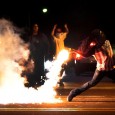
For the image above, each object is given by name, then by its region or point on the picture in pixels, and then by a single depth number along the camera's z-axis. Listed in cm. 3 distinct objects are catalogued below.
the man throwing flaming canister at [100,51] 1280
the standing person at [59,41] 1856
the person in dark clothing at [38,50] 1723
